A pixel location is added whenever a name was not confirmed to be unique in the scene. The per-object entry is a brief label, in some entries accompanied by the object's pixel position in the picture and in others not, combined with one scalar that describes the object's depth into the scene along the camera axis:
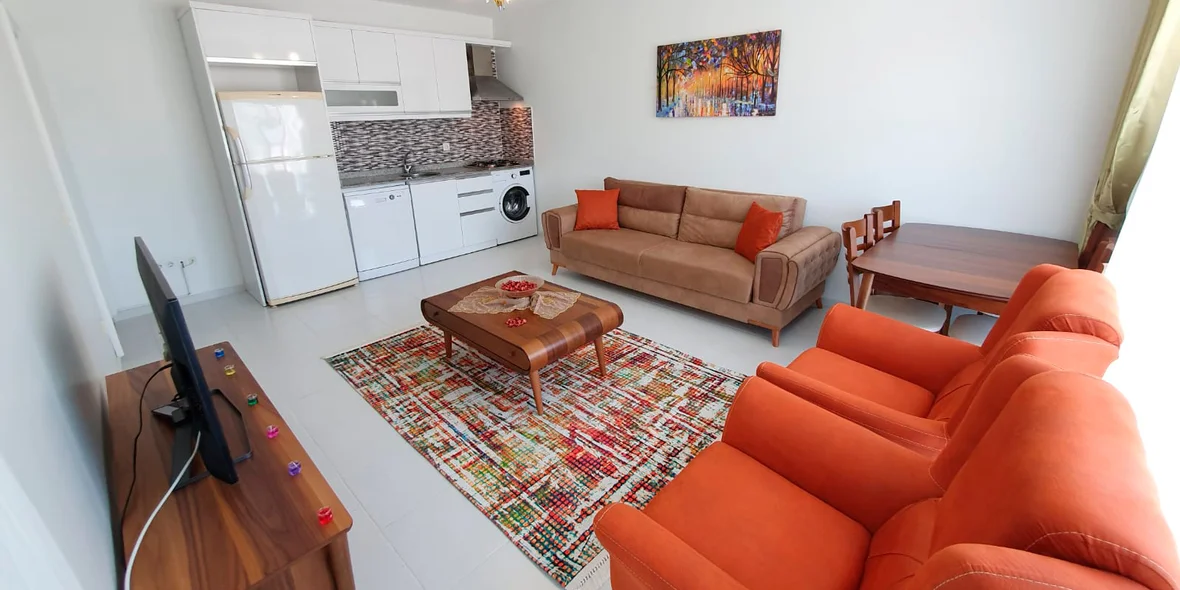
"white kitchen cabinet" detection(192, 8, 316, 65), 3.47
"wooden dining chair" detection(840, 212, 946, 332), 2.46
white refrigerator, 3.64
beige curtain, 1.91
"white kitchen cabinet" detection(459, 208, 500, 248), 5.31
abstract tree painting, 3.61
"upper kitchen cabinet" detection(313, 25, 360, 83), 4.20
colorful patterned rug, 1.95
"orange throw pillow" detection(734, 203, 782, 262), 3.39
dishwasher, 4.46
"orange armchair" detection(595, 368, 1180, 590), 0.60
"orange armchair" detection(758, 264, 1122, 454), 1.20
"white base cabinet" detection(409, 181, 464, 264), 4.88
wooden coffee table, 2.41
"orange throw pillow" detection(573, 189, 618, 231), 4.52
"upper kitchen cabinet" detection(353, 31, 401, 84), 4.43
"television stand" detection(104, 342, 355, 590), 1.05
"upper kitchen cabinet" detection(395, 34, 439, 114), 4.72
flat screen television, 1.11
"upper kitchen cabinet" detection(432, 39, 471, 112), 4.97
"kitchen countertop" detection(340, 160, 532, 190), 4.67
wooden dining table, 2.08
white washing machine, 5.52
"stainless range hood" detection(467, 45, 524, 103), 5.37
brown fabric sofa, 3.16
